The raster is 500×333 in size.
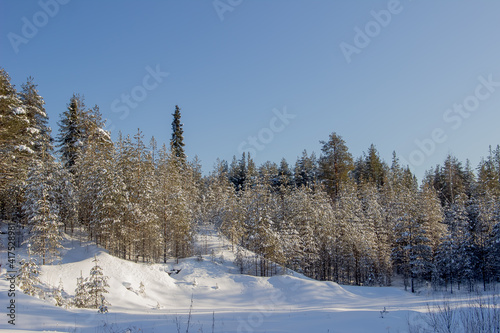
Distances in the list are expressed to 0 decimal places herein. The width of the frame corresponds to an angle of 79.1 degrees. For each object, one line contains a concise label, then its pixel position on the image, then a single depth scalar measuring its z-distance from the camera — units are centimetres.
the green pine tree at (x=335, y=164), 5222
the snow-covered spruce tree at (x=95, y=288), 1781
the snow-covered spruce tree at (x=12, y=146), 2364
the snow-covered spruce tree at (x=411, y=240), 3688
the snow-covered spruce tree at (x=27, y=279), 1532
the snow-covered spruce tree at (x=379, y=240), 4244
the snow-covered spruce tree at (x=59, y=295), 1615
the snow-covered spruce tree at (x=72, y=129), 3638
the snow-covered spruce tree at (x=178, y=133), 5075
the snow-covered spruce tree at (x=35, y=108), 3391
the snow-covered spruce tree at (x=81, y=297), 1759
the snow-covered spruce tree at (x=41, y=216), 2377
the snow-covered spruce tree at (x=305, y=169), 7525
